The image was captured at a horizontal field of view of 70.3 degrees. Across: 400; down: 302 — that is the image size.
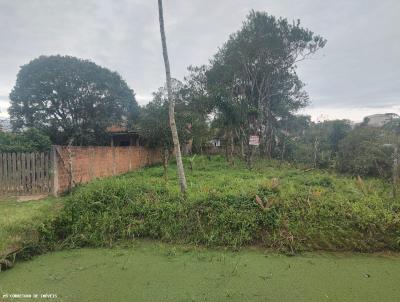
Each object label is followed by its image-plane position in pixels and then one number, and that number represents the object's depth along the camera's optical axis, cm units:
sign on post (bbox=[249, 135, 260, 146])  1129
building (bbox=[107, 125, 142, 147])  1727
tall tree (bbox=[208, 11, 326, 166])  1373
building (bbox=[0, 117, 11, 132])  1553
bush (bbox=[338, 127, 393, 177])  940
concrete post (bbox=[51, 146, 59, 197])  644
